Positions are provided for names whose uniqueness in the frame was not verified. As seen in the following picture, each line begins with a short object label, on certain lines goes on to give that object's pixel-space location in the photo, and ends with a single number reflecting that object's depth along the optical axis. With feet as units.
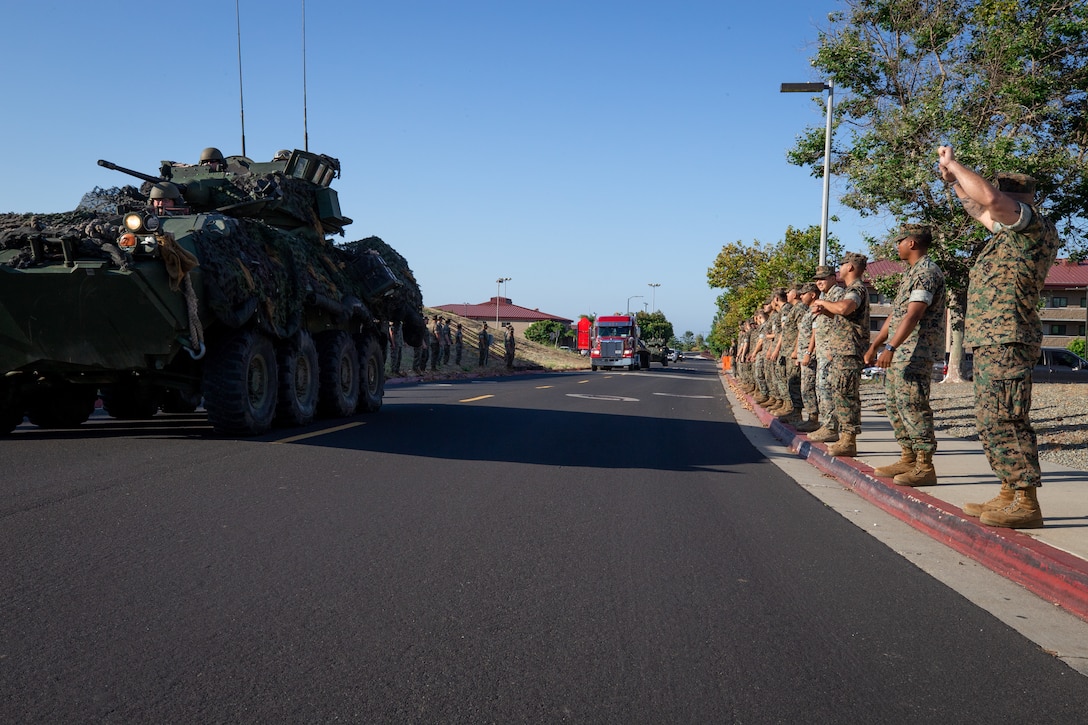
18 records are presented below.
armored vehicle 28.17
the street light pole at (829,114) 63.82
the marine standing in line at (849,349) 29.91
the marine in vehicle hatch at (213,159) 40.14
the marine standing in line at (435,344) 111.75
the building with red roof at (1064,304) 203.10
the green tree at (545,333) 344.98
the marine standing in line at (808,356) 36.88
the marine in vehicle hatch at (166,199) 34.47
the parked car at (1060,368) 86.32
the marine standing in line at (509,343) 135.85
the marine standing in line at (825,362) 31.27
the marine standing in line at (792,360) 42.88
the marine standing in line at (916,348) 23.81
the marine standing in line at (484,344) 135.33
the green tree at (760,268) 112.10
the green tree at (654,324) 456.45
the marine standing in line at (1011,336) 18.21
